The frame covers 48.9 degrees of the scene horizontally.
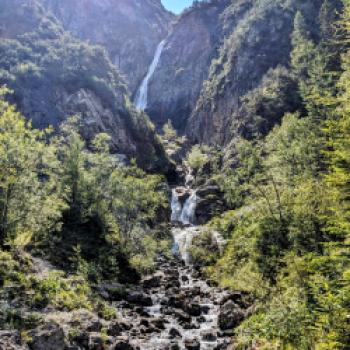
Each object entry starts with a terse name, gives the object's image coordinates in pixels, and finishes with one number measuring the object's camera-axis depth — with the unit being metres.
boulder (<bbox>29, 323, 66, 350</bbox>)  16.99
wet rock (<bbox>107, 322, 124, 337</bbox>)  22.94
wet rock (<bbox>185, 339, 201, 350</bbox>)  23.11
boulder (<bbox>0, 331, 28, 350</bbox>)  15.67
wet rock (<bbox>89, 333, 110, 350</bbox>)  19.62
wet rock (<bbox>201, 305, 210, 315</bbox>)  30.84
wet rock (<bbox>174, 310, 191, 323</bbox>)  28.48
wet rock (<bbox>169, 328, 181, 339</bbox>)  24.91
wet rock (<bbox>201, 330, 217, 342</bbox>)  24.69
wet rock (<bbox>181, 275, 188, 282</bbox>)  41.75
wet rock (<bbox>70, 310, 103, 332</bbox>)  20.67
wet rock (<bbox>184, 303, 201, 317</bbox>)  30.25
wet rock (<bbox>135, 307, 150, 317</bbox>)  29.06
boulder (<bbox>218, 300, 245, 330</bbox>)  26.41
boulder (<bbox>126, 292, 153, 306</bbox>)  31.91
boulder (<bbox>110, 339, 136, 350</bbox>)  20.49
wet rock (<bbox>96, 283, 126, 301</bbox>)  30.61
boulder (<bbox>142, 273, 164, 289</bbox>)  37.82
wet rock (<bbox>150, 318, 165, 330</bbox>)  26.36
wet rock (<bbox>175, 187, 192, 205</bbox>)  74.81
